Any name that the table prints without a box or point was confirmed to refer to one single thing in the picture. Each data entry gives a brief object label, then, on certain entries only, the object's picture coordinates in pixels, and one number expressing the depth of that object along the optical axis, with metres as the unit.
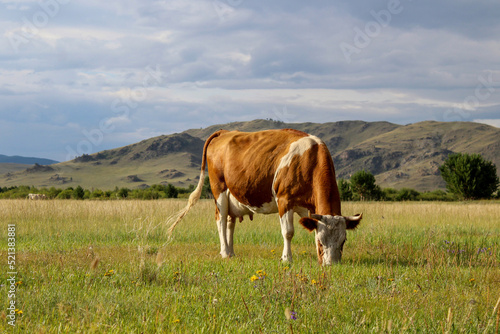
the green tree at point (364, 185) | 46.59
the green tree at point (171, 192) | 53.44
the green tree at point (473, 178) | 46.53
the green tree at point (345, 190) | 47.95
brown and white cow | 7.28
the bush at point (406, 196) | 50.94
